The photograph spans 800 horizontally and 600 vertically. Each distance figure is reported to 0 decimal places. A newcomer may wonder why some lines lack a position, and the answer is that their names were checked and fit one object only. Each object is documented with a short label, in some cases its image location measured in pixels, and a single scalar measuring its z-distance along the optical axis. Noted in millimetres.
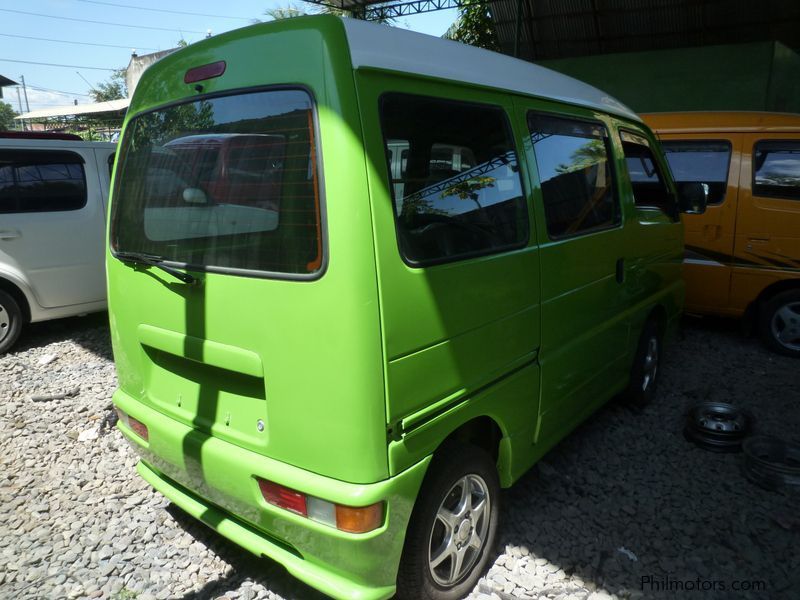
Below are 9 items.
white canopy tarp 22031
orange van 5234
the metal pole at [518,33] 13695
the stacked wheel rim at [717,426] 3709
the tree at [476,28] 17750
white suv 5191
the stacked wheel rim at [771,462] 3266
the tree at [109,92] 50531
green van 1815
